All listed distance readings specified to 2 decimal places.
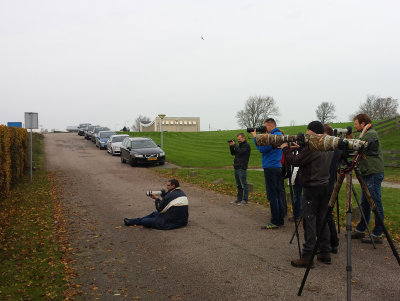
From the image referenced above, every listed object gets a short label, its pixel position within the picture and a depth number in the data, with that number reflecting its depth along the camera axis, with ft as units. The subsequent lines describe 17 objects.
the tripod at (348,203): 14.08
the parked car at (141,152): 74.74
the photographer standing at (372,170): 21.83
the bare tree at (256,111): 281.33
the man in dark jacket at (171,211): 27.50
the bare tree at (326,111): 273.58
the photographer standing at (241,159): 36.01
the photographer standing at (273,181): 26.99
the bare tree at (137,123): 404.47
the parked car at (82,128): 172.03
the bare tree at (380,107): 226.38
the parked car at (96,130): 136.73
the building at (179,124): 312.71
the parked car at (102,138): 115.96
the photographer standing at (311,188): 19.12
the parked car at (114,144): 97.76
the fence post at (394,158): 71.77
